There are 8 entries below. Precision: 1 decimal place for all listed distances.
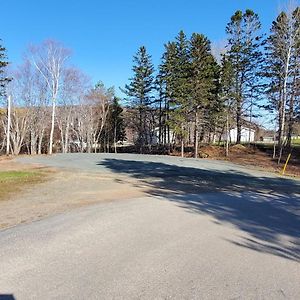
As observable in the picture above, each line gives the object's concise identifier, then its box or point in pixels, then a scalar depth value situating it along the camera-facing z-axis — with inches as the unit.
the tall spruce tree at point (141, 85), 1941.4
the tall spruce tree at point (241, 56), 1536.7
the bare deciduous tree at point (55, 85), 1470.2
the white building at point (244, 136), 2962.1
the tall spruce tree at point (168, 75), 1614.2
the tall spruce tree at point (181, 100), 1349.4
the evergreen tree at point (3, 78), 1421.3
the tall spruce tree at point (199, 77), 1339.8
